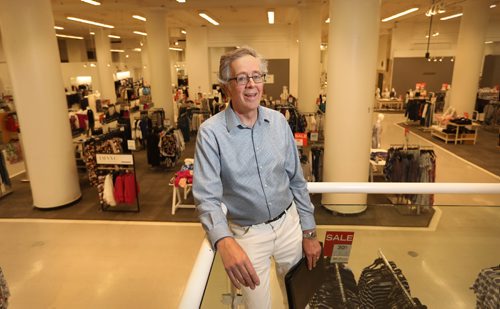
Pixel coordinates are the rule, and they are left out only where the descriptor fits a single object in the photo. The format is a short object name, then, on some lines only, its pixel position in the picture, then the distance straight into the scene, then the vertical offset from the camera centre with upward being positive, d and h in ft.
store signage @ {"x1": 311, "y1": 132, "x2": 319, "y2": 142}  24.02 -4.52
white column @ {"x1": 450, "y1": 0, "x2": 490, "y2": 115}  35.76 +1.46
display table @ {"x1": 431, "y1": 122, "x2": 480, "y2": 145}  34.58 -6.58
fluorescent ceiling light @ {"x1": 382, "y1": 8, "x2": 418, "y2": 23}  42.51 +7.12
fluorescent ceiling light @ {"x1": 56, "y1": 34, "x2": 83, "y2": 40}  65.26 +7.09
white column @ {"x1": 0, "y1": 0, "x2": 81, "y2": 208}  17.79 -1.32
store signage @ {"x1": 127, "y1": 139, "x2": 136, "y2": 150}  21.85 -4.47
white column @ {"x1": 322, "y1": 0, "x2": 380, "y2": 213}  16.35 -0.98
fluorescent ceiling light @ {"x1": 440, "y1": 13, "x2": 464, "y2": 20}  46.38 +7.14
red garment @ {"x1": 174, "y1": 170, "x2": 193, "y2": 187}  18.84 -5.61
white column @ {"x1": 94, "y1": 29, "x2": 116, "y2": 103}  56.70 +1.27
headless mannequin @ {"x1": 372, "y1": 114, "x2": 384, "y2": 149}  25.08 -4.50
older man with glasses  5.10 -1.64
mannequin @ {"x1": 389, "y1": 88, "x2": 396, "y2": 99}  59.72 -4.15
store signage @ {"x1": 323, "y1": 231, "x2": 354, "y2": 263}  7.28 -3.54
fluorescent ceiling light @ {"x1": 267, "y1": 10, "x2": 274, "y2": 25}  41.81 +7.11
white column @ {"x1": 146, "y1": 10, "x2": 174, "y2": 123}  35.76 +1.34
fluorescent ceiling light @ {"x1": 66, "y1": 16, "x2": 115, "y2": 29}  43.55 +6.74
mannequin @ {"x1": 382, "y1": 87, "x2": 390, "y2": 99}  60.49 -4.19
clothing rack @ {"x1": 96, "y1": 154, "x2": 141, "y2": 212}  18.81 -4.99
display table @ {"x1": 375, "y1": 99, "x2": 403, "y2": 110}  59.62 -5.84
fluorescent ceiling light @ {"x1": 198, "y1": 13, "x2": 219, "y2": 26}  41.77 +6.92
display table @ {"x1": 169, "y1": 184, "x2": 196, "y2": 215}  19.40 -7.44
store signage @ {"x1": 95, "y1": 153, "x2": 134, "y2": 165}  18.80 -4.54
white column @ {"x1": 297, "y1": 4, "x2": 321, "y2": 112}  36.04 +1.67
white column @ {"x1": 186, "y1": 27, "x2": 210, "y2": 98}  54.60 +2.09
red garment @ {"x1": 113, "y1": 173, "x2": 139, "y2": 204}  19.13 -6.24
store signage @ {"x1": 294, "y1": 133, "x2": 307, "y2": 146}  19.03 -3.69
